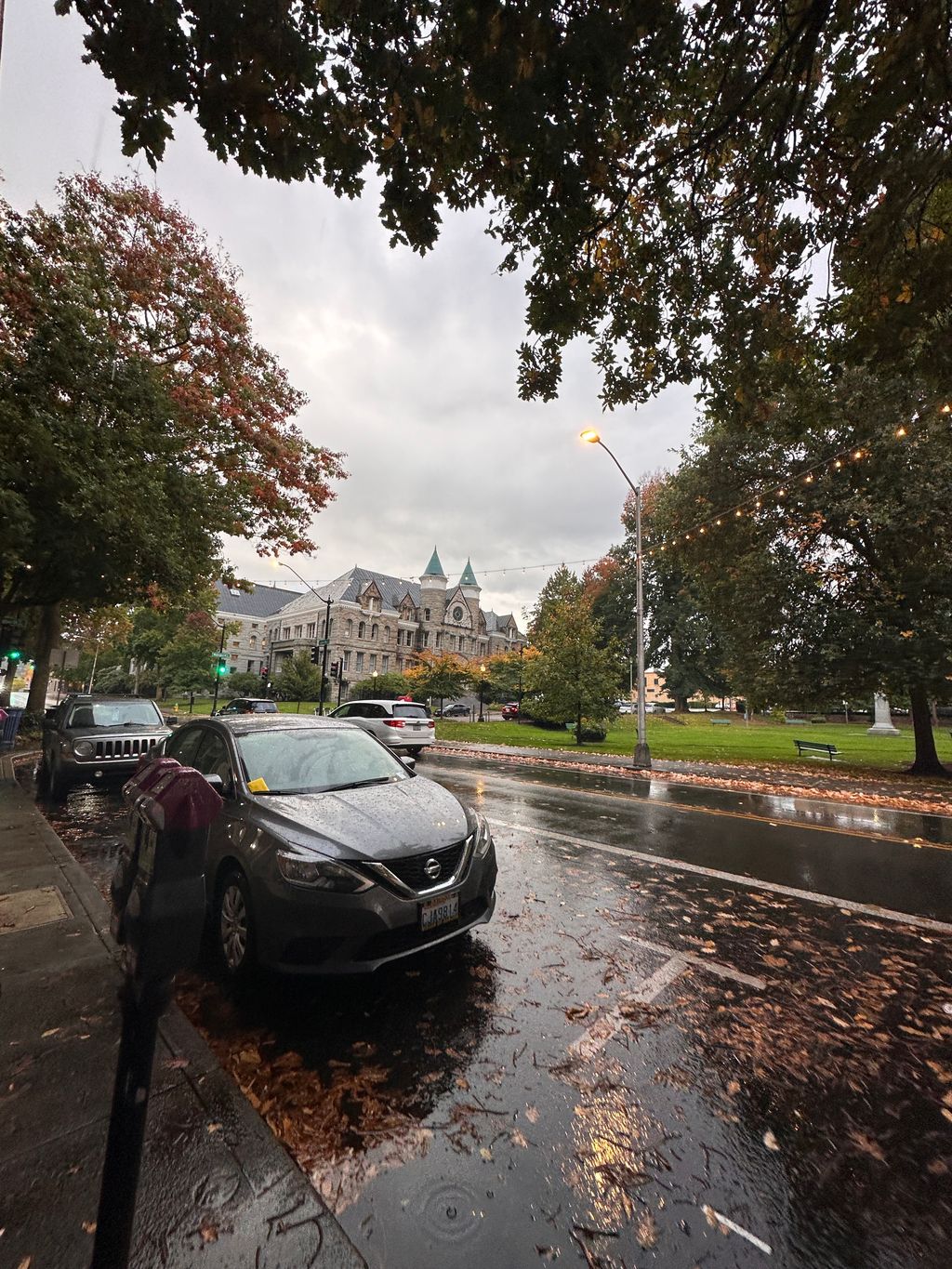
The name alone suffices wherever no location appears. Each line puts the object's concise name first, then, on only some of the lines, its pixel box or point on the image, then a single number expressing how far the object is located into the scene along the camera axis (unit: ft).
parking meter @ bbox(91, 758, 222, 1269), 4.89
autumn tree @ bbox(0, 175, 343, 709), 35.17
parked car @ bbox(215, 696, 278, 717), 91.47
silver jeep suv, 32.35
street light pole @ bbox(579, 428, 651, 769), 56.85
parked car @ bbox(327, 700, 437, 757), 58.80
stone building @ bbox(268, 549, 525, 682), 209.15
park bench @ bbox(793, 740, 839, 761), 64.18
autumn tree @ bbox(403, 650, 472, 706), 134.31
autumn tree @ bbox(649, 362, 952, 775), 51.21
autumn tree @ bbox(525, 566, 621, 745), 82.74
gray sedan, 10.85
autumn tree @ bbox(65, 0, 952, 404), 10.97
